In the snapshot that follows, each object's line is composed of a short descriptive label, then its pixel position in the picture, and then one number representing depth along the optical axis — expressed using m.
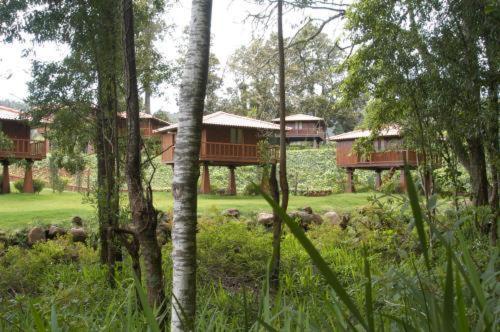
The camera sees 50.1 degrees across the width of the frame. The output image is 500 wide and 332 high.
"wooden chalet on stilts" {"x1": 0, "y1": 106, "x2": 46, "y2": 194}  22.53
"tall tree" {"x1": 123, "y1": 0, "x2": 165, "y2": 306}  4.19
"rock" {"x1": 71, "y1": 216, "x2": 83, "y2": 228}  13.17
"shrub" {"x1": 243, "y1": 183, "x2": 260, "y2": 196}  24.05
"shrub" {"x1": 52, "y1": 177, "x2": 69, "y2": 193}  23.58
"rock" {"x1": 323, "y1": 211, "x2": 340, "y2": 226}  13.26
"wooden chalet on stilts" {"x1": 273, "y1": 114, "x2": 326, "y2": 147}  43.44
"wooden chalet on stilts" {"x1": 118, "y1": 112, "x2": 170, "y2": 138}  30.46
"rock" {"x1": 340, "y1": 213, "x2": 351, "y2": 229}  12.98
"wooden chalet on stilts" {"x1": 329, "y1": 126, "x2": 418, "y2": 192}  26.00
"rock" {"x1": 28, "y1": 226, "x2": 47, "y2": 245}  11.53
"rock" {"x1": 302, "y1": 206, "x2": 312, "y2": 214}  14.91
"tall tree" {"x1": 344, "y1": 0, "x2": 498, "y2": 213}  7.75
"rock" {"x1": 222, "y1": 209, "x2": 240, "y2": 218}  14.06
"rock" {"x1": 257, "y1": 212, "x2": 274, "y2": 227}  13.37
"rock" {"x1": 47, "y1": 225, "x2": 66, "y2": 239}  12.07
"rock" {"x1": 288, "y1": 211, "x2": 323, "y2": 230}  13.37
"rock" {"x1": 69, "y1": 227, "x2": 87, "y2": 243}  11.55
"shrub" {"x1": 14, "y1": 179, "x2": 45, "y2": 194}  23.83
